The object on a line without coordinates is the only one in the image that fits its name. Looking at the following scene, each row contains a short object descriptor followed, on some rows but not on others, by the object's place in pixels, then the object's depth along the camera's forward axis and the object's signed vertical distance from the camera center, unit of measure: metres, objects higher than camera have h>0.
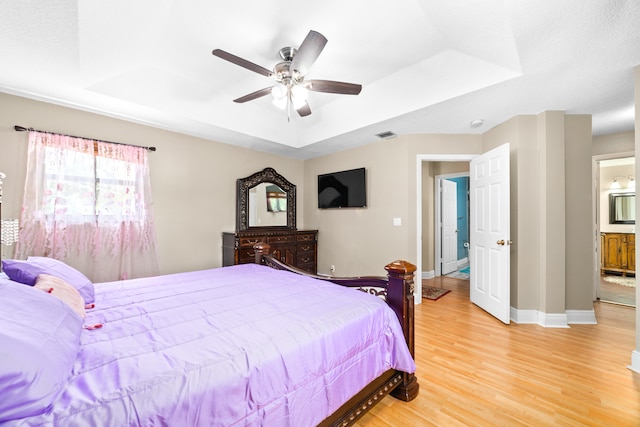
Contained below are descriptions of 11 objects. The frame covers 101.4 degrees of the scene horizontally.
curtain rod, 2.49 +0.86
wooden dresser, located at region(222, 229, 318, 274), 3.79 -0.48
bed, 0.77 -0.53
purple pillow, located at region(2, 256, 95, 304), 1.40 -0.31
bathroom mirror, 5.24 +0.11
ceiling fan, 1.81 +1.10
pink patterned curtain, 2.57 +0.10
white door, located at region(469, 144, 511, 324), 3.00 -0.23
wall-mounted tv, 4.25 +0.45
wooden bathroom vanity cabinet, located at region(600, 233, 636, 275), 5.01 -0.76
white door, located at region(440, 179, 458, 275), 5.45 -0.23
